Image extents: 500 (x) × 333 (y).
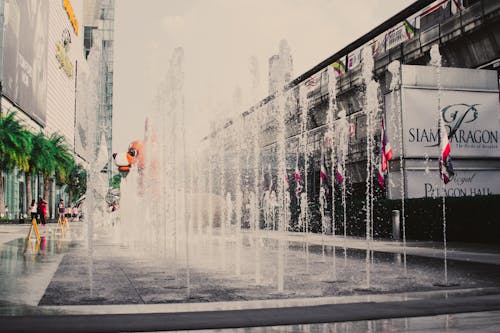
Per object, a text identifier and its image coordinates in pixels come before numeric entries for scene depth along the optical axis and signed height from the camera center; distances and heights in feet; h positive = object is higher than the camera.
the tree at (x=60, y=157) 199.78 +18.23
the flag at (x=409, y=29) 132.81 +39.35
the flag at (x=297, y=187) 113.66 +4.17
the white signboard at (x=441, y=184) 86.02 +3.05
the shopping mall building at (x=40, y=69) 189.16 +58.19
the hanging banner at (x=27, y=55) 184.03 +53.93
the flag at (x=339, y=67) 171.32 +40.19
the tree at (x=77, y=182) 301.76 +14.60
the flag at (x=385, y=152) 85.66 +7.60
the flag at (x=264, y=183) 166.48 +6.68
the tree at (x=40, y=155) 176.76 +16.09
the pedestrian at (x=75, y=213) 245.08 -1.84
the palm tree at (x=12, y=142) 147.95 +16.86
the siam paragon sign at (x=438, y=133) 86.58 +10.87
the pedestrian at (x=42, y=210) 137.59 -0.23
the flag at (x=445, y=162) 71.61 +5.11
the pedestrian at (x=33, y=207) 125.39 +0.45
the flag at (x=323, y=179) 102.58 +4.62
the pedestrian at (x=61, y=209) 142.20 -0.05
